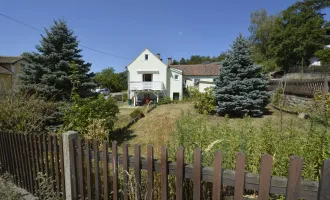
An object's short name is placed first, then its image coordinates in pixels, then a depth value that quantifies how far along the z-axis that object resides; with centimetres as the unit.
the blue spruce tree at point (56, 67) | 726
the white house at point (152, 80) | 2214
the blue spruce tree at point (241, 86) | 926
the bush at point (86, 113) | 552
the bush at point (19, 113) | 422
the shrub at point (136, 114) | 1081
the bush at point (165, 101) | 1876
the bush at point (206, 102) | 1046
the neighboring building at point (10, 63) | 1900
